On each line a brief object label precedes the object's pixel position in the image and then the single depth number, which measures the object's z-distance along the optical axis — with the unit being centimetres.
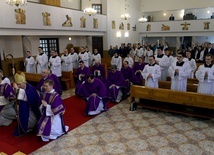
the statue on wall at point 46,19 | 1213
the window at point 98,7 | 1850
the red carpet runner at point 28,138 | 486
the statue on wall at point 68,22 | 1372
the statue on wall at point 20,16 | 1052
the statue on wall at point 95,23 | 1672
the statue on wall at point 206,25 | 1916
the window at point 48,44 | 1572
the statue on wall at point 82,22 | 1529
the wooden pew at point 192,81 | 826
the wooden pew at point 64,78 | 965
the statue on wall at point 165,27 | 2120
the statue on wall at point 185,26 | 2016
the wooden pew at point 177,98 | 591
